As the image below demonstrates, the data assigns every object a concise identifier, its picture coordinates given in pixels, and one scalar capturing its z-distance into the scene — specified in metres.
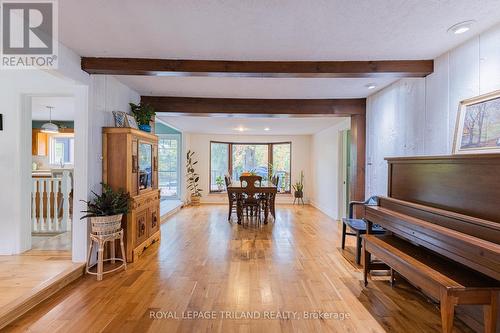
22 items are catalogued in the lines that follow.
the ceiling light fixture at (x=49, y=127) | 5.27
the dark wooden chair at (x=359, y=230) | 3.01
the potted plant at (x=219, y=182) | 8.06
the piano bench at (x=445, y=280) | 1.49
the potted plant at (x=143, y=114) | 3.61
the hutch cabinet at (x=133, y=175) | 3.04
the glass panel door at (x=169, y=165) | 7.31
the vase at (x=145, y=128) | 3.68
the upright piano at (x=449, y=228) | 1.47
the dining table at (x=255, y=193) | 5.27
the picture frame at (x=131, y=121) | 3.26
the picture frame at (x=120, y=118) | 3.17
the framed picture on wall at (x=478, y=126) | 1.87
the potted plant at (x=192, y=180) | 7.63
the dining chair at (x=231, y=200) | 5.60
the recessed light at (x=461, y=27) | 1.88
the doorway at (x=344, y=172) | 5.53
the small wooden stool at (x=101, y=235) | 2.66
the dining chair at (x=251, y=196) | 5.30
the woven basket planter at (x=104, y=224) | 2.65
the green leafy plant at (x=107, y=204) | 2.72
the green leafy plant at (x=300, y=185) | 7.87
